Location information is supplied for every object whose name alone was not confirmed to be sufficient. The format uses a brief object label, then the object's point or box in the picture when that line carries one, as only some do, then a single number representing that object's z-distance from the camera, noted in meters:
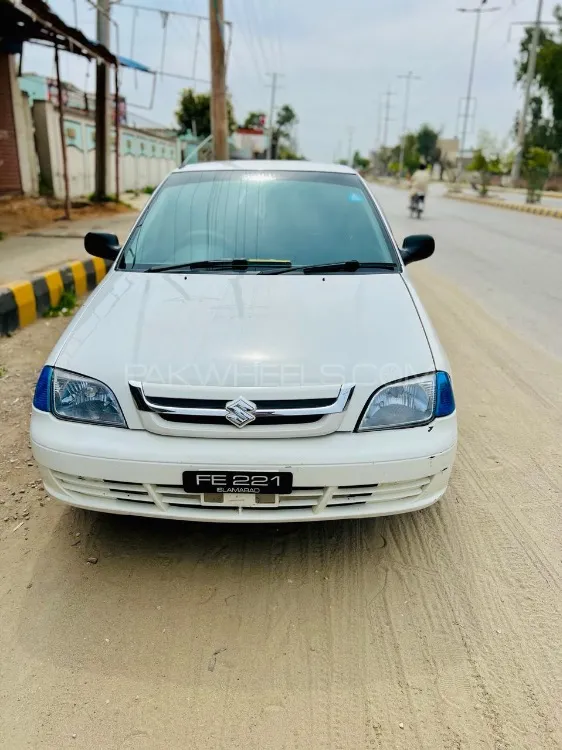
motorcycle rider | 17.31
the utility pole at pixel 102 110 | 13.45
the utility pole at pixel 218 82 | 14.66
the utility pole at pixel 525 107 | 38.78
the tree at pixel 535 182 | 25.44
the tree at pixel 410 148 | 88.99
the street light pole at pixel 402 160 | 79.20
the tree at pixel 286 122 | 92.44
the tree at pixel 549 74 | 47.72
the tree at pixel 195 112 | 47.44
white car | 2.17
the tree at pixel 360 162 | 133.80
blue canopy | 13.69
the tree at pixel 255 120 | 84.69
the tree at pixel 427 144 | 91.62
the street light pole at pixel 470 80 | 37.38
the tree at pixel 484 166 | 32.44
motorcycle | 17.50
